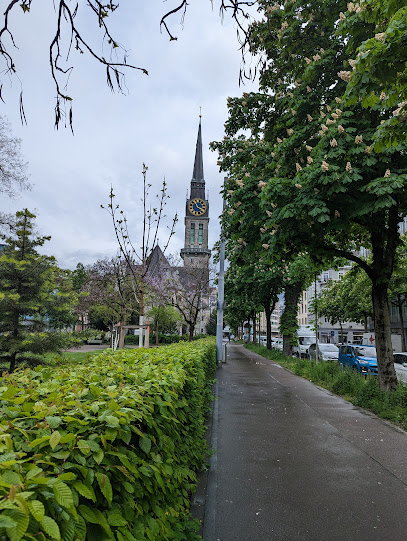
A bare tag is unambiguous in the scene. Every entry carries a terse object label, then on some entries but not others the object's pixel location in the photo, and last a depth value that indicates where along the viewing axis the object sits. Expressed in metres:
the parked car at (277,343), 43.54
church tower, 95.44
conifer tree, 9.98
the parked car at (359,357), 16.34
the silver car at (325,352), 23.20
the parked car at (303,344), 31.41
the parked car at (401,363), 15.07
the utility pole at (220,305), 20.25
